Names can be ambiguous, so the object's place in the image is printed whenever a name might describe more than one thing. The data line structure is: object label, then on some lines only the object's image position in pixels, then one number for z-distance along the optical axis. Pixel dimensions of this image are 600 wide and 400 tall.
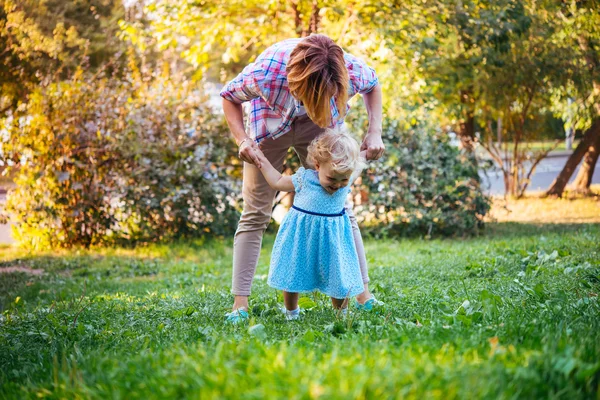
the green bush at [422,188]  8.79
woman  3.45
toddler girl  3.55
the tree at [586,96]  11.56
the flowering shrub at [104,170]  8.61
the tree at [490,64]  8.99
